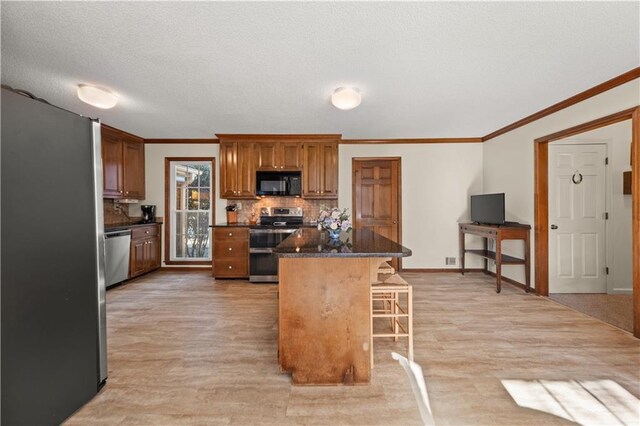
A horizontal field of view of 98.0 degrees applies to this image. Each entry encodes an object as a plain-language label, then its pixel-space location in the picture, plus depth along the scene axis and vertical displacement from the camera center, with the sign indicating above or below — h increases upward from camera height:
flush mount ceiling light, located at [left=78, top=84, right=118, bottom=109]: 2.78 +1.20
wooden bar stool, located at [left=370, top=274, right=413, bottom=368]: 2.11 -0.64
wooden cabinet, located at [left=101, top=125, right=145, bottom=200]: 4.26 +0.81
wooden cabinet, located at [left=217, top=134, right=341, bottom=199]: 4.72 +0.91
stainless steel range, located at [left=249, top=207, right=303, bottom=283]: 4.37 -0.59
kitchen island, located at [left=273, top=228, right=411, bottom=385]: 1.85 -0.72
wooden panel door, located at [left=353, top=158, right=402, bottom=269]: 5.10 +0.31
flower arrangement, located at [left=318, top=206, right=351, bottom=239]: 2.46 -0.09
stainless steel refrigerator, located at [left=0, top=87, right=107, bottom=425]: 1.29 -0.26
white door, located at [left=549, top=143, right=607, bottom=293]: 3.79 -0.18
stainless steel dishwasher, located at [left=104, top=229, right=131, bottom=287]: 3.86 -0.60
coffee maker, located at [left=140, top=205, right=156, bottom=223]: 4.91 +0.00
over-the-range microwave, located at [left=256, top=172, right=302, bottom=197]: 4.70 +0.48
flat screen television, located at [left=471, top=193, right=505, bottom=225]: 4.10 +0.04
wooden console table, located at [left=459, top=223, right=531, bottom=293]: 3.85 -0.39
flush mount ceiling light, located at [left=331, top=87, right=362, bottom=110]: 2.76 +1.15
